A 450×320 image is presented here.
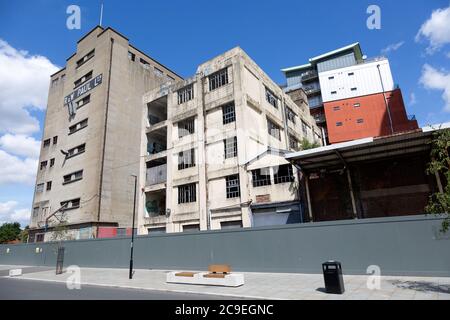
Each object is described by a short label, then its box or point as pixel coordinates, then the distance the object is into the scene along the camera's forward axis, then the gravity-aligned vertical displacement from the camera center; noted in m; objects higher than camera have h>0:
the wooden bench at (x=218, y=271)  12.66 -1.17
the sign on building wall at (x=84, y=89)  37.88 +21.14
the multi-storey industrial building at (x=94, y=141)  33.47 +13.63
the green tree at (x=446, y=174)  9.19 +1.72
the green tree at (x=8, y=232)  61.86 +4.70
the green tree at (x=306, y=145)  28.84 +9.06
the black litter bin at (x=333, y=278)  9.87 -1.29
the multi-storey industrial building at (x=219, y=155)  22.28 +7.69
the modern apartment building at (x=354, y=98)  47.22 +23.48
